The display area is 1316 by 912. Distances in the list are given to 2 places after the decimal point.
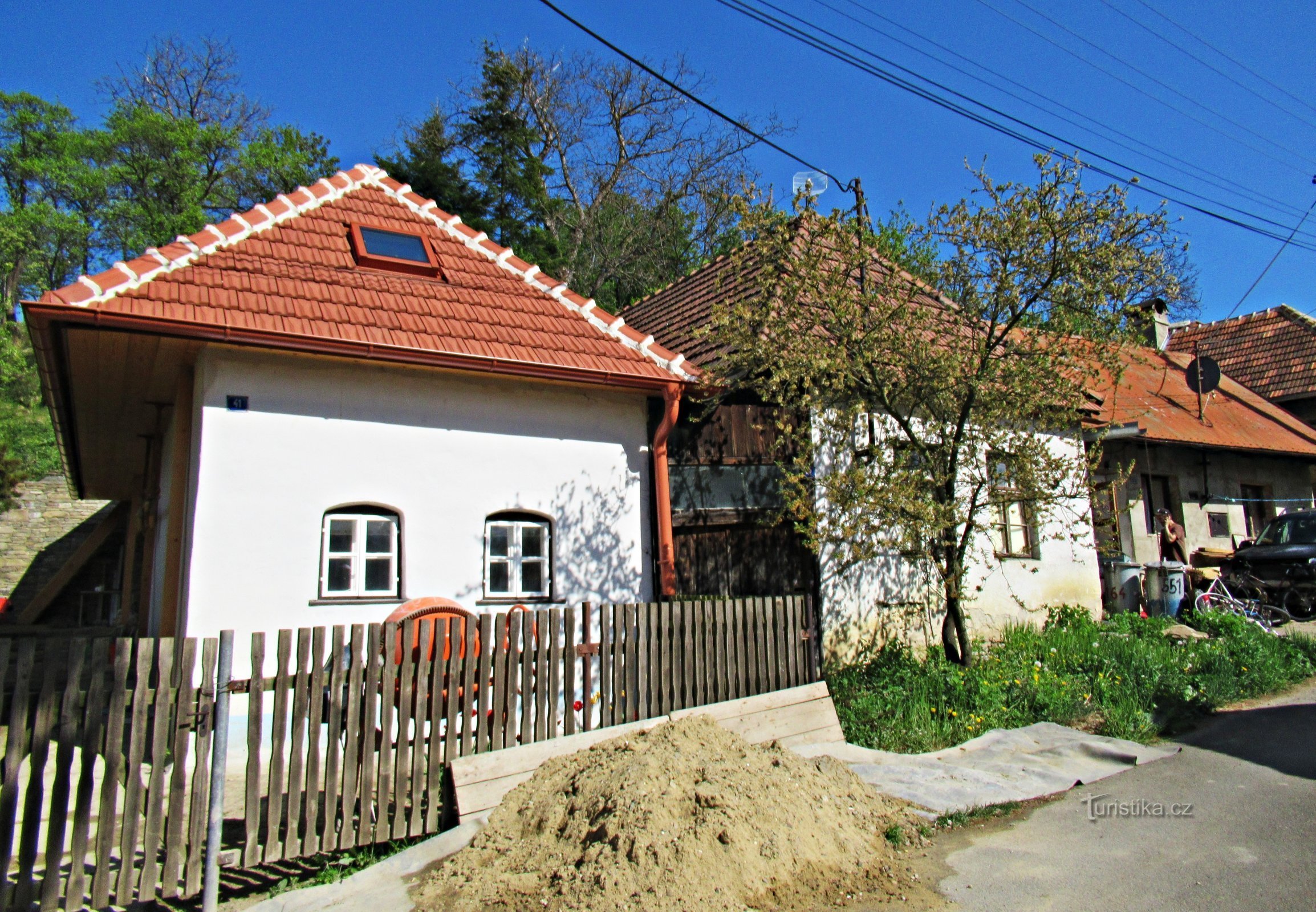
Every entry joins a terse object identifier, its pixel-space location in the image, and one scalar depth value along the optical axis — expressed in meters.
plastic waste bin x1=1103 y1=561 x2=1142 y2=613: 12.94
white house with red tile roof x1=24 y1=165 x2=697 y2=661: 7.09
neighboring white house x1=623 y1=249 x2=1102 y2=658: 9.37
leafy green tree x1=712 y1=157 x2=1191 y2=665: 7.76
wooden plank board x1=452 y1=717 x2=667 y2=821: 4.97
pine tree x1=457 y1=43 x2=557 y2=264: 22.22
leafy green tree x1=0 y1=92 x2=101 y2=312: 31.98
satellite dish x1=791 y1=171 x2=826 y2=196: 8.30
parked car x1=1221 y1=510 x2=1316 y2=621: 12.98
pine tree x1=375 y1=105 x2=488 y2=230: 21.55
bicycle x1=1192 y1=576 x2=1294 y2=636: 12.10
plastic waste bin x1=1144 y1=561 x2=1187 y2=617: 12.66
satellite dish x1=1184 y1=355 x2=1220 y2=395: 17.62
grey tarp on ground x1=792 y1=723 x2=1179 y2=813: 5.52
